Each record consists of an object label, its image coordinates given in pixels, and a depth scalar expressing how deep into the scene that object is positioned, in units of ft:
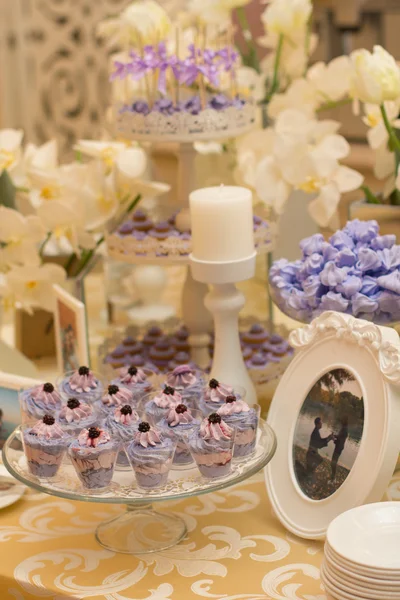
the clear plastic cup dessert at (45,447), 5.41
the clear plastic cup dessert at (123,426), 5.48
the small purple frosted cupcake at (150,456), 5.33
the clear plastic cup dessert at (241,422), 5.49
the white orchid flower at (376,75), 6.19
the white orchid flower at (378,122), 6.63
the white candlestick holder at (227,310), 6.00
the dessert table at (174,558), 5.40
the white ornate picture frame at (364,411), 5.43
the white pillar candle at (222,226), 5.97
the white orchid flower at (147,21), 7.03
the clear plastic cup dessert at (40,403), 5.72
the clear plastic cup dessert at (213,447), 5.36
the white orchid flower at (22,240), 6.95
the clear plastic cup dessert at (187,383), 5.74
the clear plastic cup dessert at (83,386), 5.82
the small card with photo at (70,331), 6.51
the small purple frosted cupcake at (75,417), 5.55
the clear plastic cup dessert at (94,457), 5.34
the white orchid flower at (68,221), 6.86
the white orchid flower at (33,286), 6.98
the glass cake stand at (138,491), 5.33
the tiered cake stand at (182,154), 6.45
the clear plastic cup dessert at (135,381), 5.82
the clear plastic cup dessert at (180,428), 5.46
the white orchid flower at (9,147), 7.18
